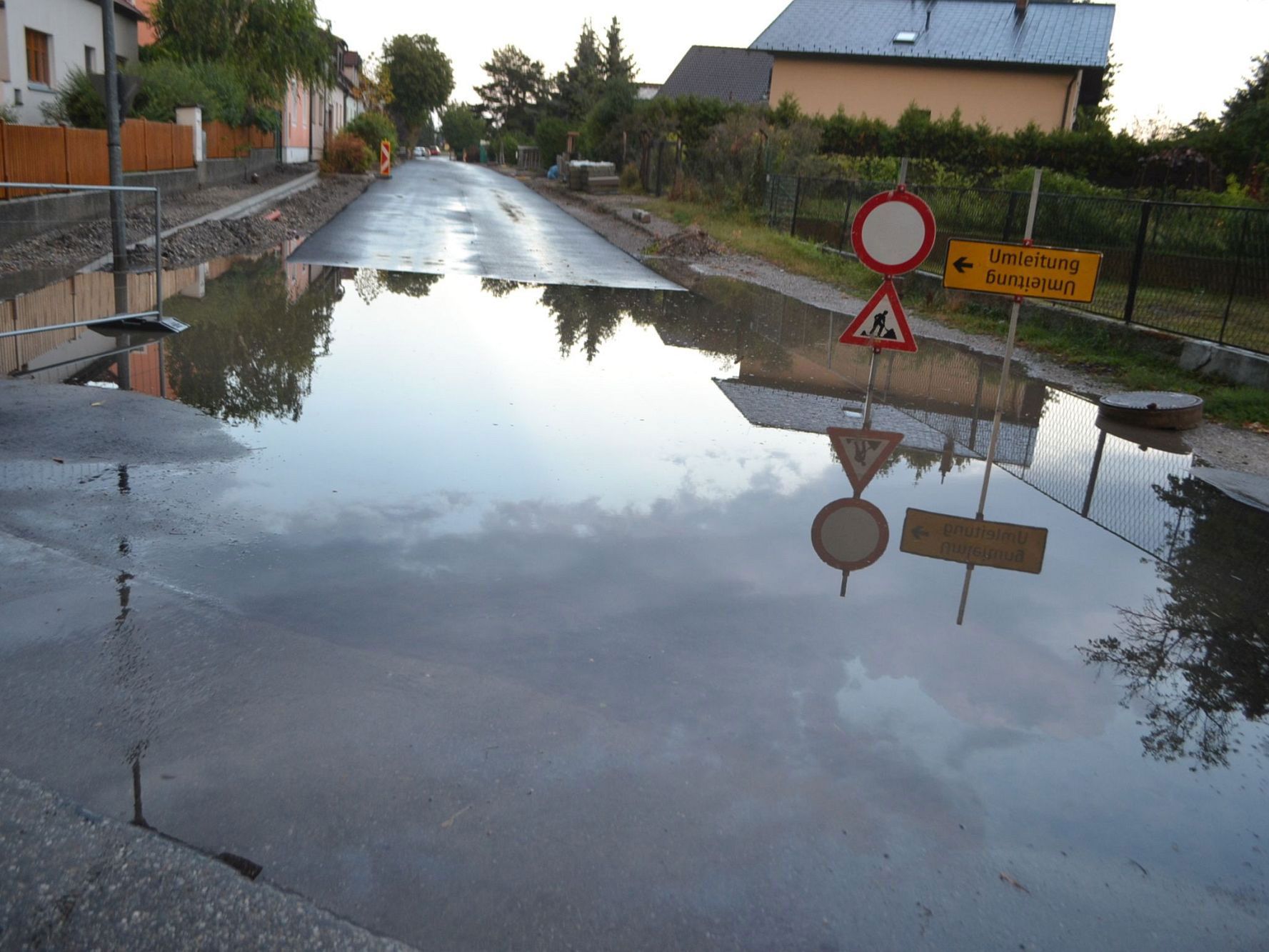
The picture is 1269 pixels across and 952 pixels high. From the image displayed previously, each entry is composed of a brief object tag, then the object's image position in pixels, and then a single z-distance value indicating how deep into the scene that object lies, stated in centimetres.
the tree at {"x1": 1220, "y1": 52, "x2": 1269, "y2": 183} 3073
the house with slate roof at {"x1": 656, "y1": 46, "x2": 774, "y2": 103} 7125
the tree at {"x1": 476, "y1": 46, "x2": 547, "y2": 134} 13362
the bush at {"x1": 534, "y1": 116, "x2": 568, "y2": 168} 6191
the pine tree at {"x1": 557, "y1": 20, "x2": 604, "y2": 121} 7544
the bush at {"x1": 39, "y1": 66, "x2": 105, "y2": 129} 2319
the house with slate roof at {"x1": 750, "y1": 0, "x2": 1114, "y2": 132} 4397
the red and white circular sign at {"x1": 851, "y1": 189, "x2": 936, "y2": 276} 815
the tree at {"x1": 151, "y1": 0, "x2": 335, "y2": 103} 3303
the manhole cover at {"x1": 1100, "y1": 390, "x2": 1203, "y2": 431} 899
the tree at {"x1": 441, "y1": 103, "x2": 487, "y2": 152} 13150
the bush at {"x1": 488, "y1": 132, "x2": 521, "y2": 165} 9762
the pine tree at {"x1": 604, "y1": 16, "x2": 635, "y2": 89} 10469
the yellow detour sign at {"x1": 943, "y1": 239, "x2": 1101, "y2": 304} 780
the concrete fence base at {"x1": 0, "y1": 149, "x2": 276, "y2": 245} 1475
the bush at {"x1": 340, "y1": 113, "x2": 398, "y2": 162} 5300
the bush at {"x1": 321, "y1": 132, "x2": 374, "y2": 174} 4466
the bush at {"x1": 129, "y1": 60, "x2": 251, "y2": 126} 2681
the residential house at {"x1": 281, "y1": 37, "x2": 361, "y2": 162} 4459
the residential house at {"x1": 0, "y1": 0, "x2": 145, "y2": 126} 2342
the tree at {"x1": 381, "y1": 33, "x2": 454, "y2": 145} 10362
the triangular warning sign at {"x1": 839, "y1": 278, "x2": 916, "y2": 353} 842
